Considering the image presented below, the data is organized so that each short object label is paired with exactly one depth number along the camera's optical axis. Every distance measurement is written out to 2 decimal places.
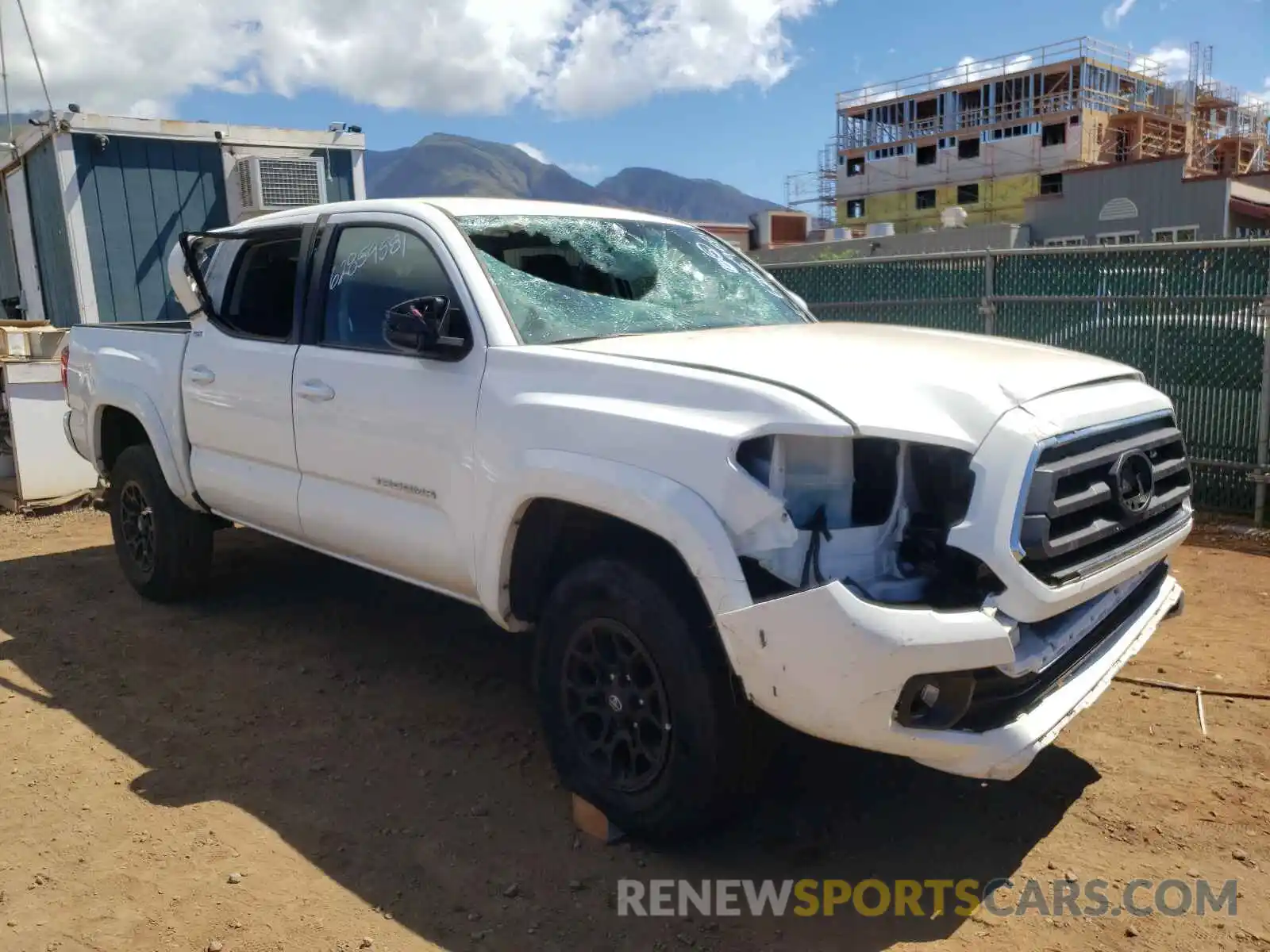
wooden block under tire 3.30
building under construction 61.00
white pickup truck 2.69
